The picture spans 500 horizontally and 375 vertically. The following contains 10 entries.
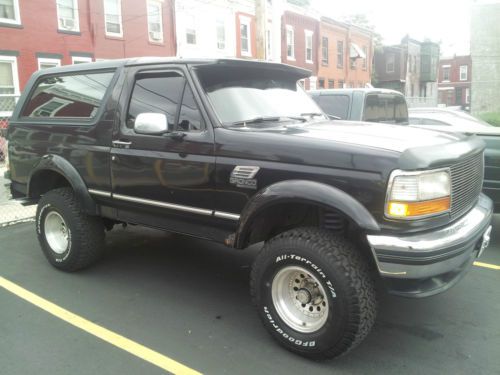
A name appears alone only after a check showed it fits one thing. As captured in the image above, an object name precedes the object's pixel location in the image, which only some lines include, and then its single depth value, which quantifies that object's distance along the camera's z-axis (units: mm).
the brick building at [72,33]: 15703
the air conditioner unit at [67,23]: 17109
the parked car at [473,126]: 5004
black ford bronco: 2854
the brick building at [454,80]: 62062
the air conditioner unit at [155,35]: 20062
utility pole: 12719
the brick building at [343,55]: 32844
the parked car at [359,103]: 6707
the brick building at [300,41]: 28250
